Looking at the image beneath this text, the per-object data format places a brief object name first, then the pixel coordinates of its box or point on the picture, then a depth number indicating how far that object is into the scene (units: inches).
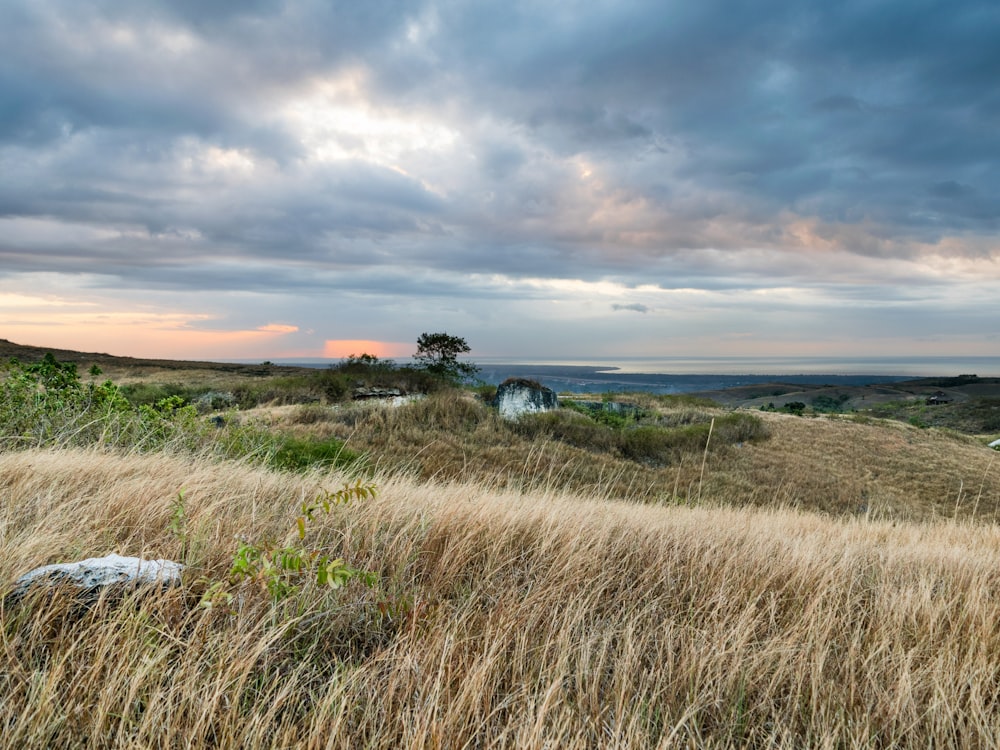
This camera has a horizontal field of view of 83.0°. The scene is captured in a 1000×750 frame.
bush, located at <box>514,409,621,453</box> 751.7
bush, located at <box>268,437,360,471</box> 415.8
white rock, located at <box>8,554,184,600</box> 93.1
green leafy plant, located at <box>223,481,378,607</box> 91.2
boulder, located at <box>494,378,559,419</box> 848.3
